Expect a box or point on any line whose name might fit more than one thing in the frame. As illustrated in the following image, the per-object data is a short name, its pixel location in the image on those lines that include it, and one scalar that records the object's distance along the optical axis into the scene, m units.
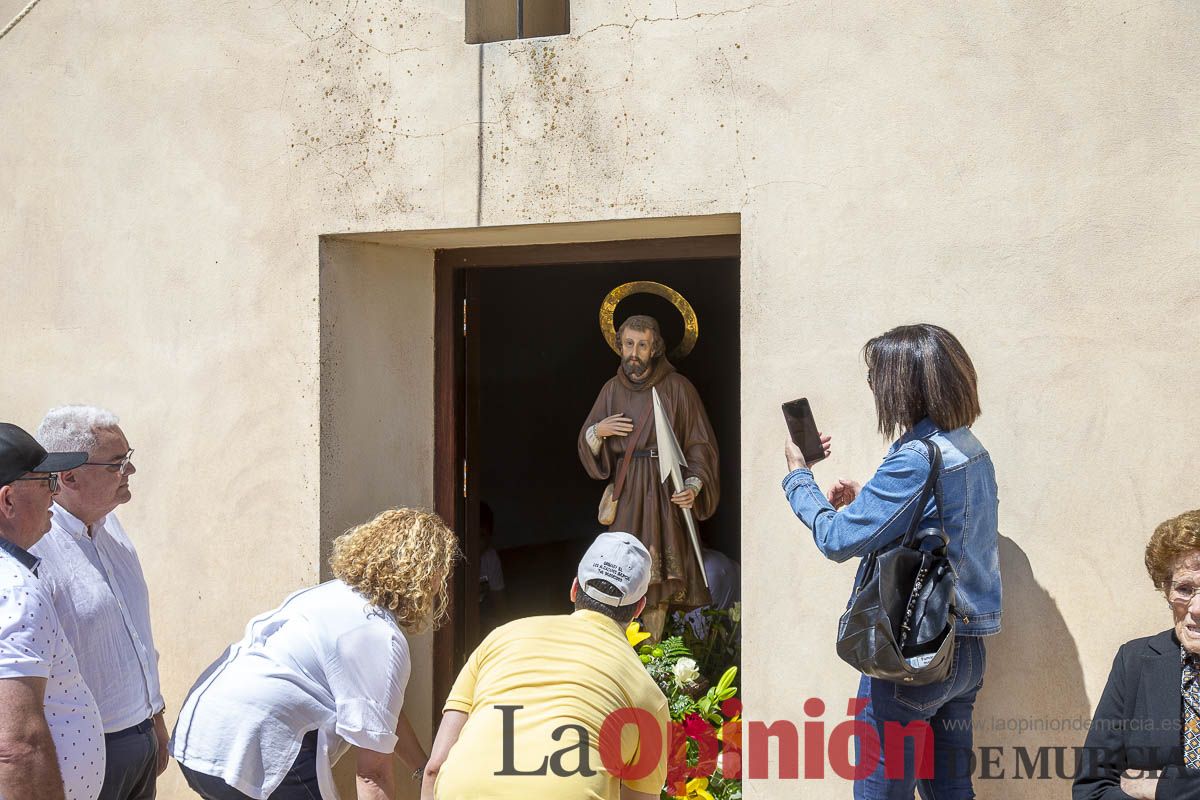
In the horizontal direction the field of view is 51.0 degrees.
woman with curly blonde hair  3.11
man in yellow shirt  2.60
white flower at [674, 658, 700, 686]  4.72
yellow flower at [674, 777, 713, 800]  4.36
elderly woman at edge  2.97
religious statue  5.32
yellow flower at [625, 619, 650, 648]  4.78
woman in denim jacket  3.20
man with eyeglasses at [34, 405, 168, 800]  3.43
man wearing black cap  2.59
